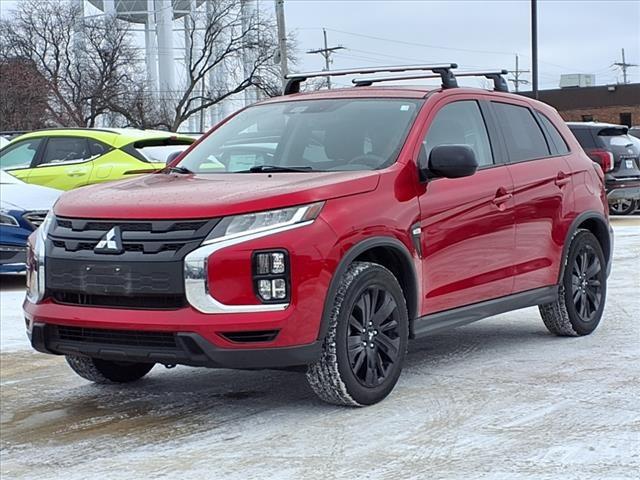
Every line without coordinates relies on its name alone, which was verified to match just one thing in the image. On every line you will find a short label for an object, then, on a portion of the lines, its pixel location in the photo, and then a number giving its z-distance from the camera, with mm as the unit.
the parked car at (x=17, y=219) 11102
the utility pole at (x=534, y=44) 33719
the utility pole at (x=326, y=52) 65400
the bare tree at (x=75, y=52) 51562
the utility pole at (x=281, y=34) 28125
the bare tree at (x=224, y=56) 54031
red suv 4973
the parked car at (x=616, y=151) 18266
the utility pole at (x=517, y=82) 77562
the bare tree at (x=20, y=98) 45094
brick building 48406
